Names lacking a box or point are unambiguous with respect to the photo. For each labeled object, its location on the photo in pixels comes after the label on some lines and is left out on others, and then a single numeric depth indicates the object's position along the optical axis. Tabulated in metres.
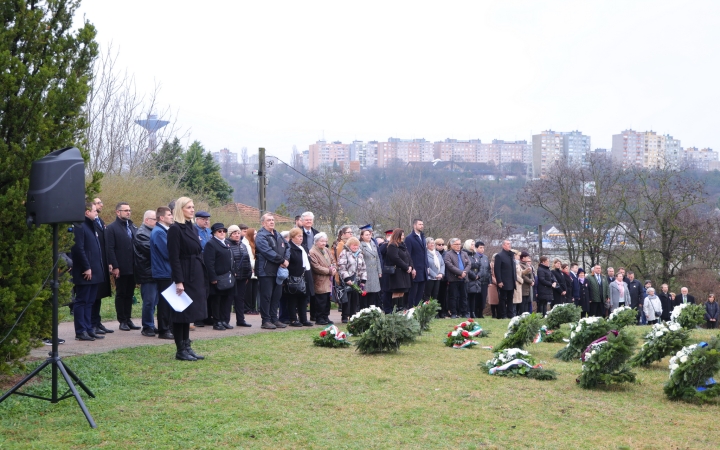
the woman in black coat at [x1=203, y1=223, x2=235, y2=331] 11.84
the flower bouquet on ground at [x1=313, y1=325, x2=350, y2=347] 10.16
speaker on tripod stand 6.14
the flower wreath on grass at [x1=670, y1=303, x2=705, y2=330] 11.89
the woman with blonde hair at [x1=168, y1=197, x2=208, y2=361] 8.39
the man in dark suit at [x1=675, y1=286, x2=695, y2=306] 25.19
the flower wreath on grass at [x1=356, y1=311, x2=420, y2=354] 9.62
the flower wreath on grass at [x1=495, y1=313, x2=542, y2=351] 9.87
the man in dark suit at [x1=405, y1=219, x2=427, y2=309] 15.14
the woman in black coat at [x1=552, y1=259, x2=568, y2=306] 19.53
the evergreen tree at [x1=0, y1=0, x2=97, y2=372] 6.83
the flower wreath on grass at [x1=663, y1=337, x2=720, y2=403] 7.26
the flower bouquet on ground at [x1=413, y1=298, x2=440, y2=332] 11.41
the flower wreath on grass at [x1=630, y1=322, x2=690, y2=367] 8.72
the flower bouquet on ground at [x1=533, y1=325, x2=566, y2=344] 11.98
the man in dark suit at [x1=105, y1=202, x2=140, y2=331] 10.98
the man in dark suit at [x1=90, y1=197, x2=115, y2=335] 10.66
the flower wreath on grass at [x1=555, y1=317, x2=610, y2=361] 9.52
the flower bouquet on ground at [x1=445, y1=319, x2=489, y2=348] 10.78
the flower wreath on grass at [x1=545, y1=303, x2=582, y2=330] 12.89
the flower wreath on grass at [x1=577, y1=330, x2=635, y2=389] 7.66
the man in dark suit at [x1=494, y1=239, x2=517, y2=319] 16.81
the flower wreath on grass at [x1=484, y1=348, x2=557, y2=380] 8.29
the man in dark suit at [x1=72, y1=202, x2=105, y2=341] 10.02
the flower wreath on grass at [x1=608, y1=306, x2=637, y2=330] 11.41
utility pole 25.08
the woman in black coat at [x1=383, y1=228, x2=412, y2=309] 14.16
